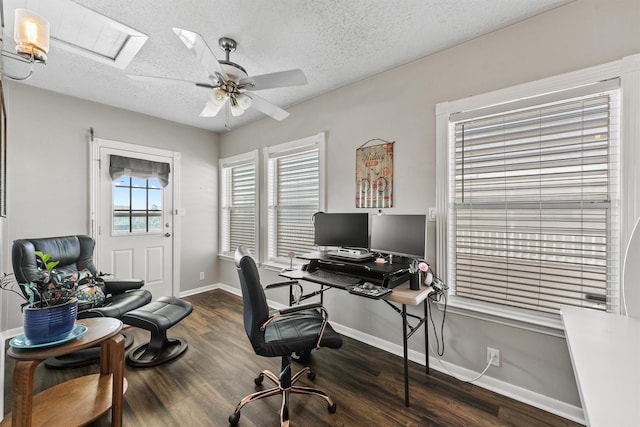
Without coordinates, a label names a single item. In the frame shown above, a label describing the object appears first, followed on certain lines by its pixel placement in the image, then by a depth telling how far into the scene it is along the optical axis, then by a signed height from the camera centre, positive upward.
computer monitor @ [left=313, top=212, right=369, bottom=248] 2.50 -0.16
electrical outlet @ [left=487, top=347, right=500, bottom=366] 1.99 -1.06
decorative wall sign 2.58 +0.37
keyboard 2.12 -0.55
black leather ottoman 2.27 -0.96
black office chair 1.62 -0.79
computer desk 1.87 -0.57
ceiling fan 1.74 +0.96
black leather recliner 2.28 -0.56
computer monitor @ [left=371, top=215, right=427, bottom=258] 2.10 -0.18
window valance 3.48 +0.60
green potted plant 1.36 -0.50
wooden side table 1.26 -1.06
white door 3.44 -0.18
